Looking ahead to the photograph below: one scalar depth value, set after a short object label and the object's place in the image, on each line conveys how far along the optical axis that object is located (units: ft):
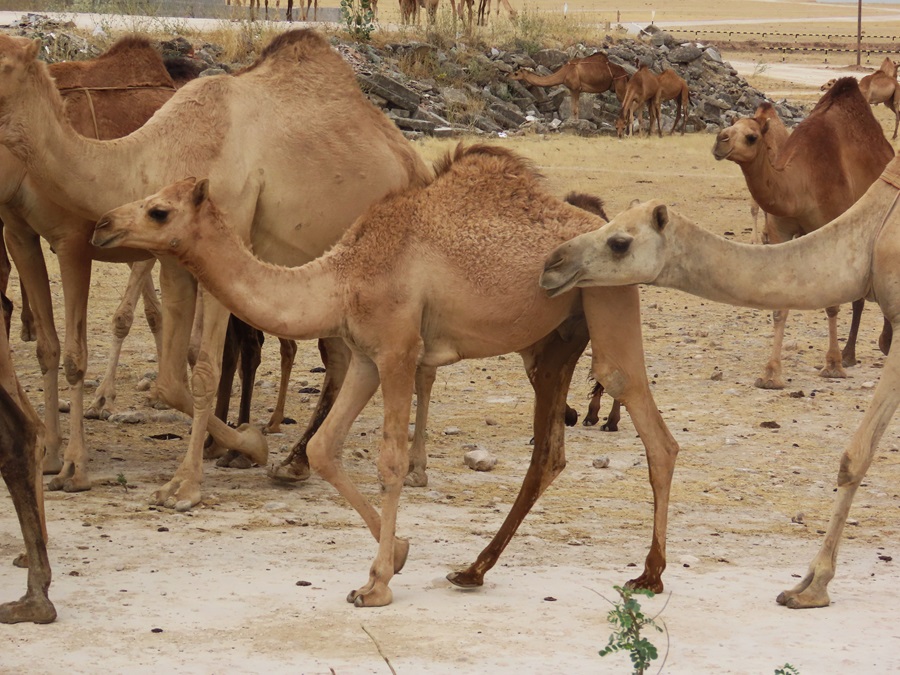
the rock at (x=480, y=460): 51.11
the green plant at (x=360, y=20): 172.86
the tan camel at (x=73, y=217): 46.80
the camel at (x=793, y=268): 35.09
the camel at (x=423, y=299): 35.96
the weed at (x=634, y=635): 26.17
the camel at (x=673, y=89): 176.55
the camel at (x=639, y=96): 171.63
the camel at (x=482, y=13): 207.31
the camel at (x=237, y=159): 42.38
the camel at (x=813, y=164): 65.16
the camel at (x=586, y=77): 174.60
